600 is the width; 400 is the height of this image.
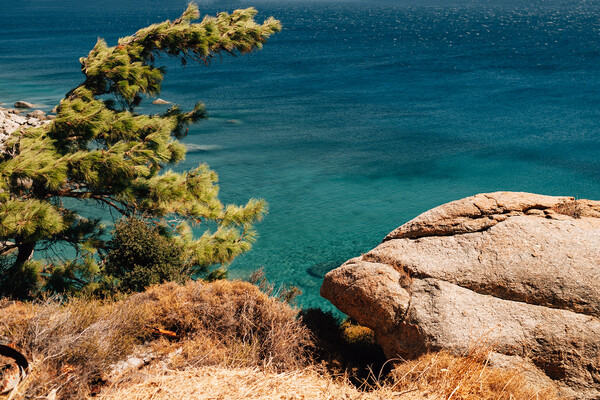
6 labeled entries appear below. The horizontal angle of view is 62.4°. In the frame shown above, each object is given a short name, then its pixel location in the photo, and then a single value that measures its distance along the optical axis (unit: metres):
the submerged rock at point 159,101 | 43.19
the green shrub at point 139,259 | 10.34
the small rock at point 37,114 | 35.14
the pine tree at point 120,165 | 9.87
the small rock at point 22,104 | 39.34
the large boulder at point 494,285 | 7.46
